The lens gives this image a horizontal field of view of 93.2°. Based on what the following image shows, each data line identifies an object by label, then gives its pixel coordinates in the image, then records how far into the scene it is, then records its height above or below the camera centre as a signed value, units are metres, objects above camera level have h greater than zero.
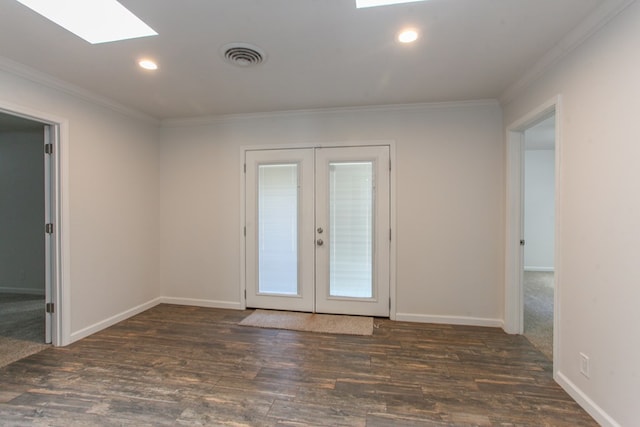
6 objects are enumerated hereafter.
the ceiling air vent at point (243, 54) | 2.18 +1.18
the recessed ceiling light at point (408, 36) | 2.00 +1.18
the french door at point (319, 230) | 3.54 -0.23
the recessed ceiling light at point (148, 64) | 2.39 +1.18
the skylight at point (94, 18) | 1.78 +1.21
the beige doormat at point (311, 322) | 3.22 -1.26
